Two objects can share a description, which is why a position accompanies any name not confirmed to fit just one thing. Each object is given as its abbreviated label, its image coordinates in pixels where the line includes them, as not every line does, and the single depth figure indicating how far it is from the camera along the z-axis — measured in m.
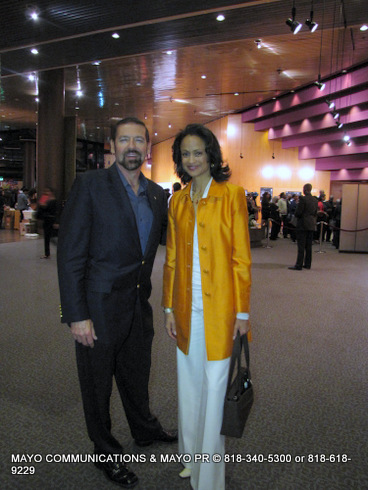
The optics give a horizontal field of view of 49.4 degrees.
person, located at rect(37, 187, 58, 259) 8.41
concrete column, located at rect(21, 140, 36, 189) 29.34
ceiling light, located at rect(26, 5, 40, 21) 7.49
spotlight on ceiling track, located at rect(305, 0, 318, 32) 7.16
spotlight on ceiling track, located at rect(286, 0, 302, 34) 7.10
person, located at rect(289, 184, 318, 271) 8.02
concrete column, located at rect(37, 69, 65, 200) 12.91
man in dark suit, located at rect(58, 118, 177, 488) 1.75
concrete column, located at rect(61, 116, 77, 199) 15.01
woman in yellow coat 1.74
